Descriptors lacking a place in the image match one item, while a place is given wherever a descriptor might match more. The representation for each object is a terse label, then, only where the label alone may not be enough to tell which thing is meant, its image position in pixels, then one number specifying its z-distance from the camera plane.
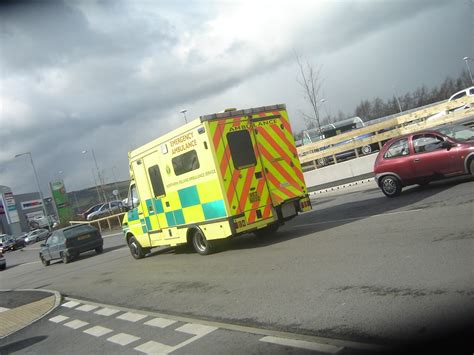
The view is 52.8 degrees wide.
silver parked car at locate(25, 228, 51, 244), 55.28
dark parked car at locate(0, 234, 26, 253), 50.34
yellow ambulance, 10.30
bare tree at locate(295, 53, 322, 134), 28.88
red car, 11.59
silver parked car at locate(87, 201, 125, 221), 44.63
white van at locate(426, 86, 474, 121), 22.56
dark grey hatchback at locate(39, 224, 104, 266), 19.69
